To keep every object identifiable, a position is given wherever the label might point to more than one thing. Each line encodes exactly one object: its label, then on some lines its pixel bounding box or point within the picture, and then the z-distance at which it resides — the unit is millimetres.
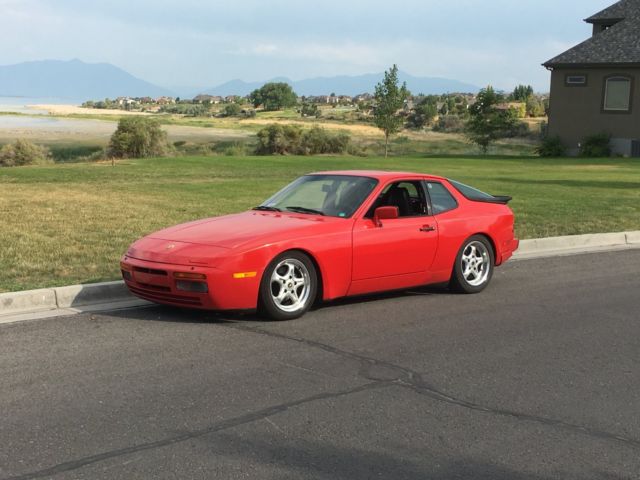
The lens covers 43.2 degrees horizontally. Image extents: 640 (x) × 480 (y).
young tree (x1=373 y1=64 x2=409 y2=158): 51606
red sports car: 7121
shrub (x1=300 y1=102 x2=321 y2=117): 129775
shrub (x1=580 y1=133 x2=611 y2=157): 41344
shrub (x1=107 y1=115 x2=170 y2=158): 40719
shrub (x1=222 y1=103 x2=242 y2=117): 136912
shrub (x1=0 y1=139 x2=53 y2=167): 37688
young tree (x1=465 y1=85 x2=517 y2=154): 53344
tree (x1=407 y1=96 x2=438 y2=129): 102625
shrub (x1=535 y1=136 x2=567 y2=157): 43594
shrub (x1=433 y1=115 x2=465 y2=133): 94250
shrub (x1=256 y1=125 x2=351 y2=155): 47469
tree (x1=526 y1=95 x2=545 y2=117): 97250
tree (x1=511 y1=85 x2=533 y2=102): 112738
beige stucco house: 41156
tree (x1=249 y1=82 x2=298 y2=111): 154500
